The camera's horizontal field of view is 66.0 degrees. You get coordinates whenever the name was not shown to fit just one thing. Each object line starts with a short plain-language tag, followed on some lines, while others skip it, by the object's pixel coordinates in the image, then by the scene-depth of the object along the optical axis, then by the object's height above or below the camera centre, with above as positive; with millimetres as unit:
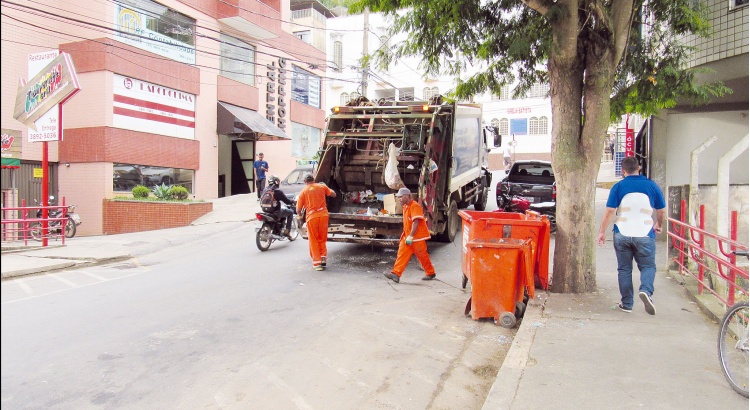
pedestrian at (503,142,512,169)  34812 +2011
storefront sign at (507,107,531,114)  41156 +5667
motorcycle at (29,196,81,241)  14166 -1053
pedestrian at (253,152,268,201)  18219 +462
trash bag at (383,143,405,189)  9688 +254
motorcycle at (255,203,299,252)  10969 -844
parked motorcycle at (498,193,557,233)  12922 -388
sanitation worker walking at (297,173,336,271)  9286 -508
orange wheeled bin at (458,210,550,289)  6777 -491
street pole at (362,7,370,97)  21375 +5625
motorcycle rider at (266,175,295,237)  11094 -368
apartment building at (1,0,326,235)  16922 +2931
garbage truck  9719 +413
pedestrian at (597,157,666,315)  6098 -396
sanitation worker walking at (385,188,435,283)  8328 -731
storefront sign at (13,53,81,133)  12078 +2037
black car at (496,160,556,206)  14039 +180
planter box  16344 -862
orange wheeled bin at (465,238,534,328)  6047 -910
